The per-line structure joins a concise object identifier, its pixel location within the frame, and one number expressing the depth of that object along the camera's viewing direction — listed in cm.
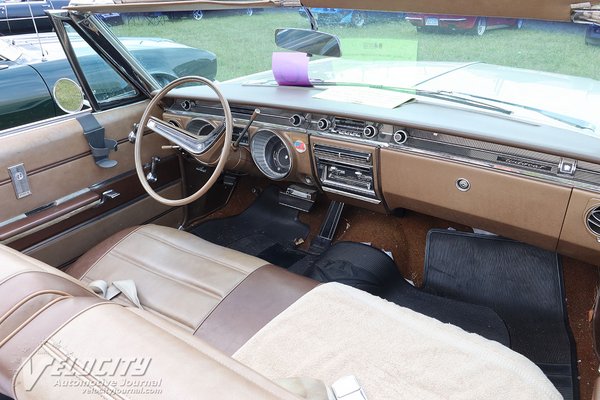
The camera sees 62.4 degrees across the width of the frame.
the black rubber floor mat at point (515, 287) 210
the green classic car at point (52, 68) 273
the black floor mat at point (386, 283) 226
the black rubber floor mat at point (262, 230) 293
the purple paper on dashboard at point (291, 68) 260
